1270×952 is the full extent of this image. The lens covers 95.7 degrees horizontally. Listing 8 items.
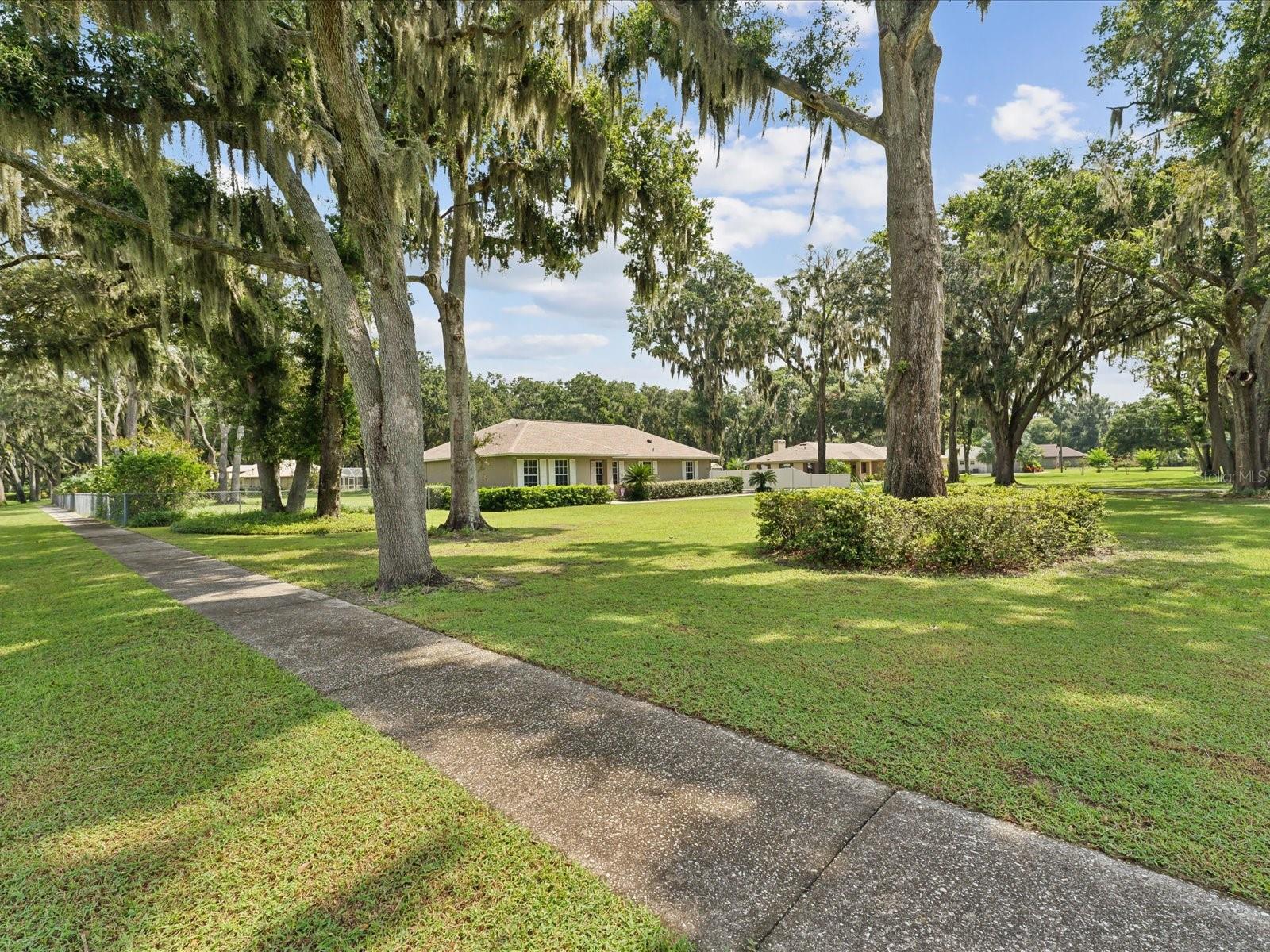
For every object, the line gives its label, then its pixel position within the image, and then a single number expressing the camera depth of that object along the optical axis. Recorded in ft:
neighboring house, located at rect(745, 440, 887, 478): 135.23
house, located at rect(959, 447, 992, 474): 245.39
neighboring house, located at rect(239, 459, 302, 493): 173.52
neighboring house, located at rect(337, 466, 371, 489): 177.17
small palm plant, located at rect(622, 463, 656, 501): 88.79
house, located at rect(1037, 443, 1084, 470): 254.47
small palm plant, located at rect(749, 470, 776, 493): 103.37
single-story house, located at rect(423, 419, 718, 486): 84.33
